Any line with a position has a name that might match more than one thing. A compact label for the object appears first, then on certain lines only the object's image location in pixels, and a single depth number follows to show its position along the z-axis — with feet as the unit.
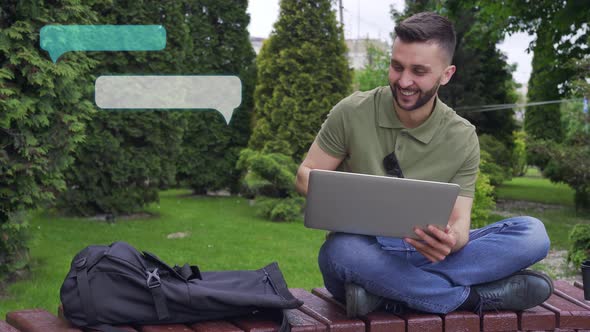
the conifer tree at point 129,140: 27.22
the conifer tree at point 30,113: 14.53
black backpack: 7.66
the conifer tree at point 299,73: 34.86
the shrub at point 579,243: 18.26
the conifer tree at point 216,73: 35.86
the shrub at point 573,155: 25.25
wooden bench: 7.98
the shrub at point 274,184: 29.81
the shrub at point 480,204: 23.67
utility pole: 35.95
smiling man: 8.40
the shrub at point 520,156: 45.53
